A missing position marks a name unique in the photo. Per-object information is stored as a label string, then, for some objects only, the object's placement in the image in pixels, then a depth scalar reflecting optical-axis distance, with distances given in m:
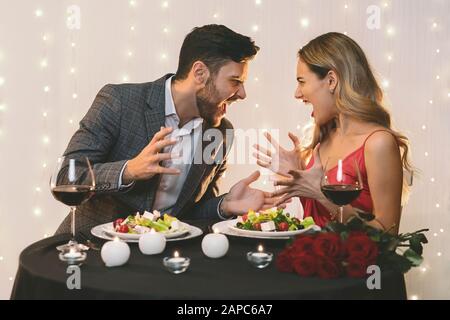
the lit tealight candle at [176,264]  1.30
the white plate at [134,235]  1.57
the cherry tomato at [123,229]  1.59
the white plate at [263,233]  1.60
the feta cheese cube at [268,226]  1.62
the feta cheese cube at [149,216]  1.66
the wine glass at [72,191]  1.51
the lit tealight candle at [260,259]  1.36
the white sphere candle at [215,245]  1.45
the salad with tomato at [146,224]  1.60
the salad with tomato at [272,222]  1.63
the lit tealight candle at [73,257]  1.37
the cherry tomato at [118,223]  1.64
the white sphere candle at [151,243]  1.47
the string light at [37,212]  3.21
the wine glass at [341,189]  1.53
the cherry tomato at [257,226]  1.65
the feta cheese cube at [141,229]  1.59
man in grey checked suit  2.10
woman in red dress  1.99
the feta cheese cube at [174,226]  1.64
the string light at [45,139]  3.16
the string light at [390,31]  3.03
